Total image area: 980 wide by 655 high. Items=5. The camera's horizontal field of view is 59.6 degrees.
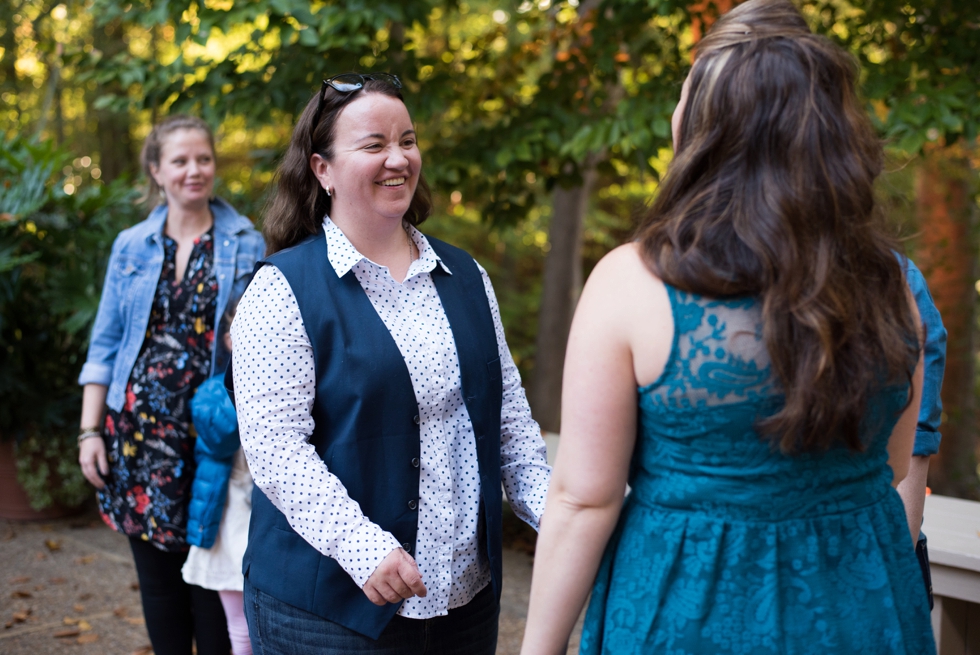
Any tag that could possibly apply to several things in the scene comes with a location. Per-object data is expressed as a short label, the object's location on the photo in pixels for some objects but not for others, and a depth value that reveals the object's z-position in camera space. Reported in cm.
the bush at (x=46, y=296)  558
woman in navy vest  185
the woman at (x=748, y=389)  133
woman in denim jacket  312
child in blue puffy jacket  295
